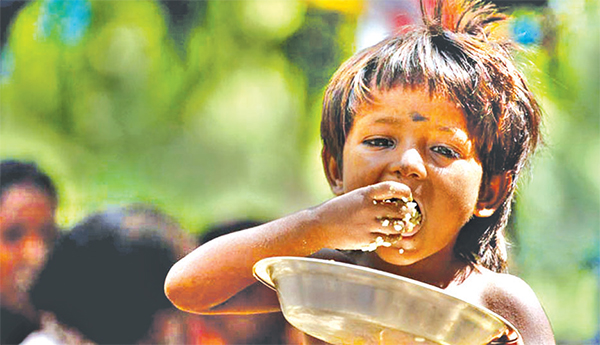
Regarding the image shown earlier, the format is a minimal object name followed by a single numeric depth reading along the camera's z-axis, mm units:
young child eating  2985
